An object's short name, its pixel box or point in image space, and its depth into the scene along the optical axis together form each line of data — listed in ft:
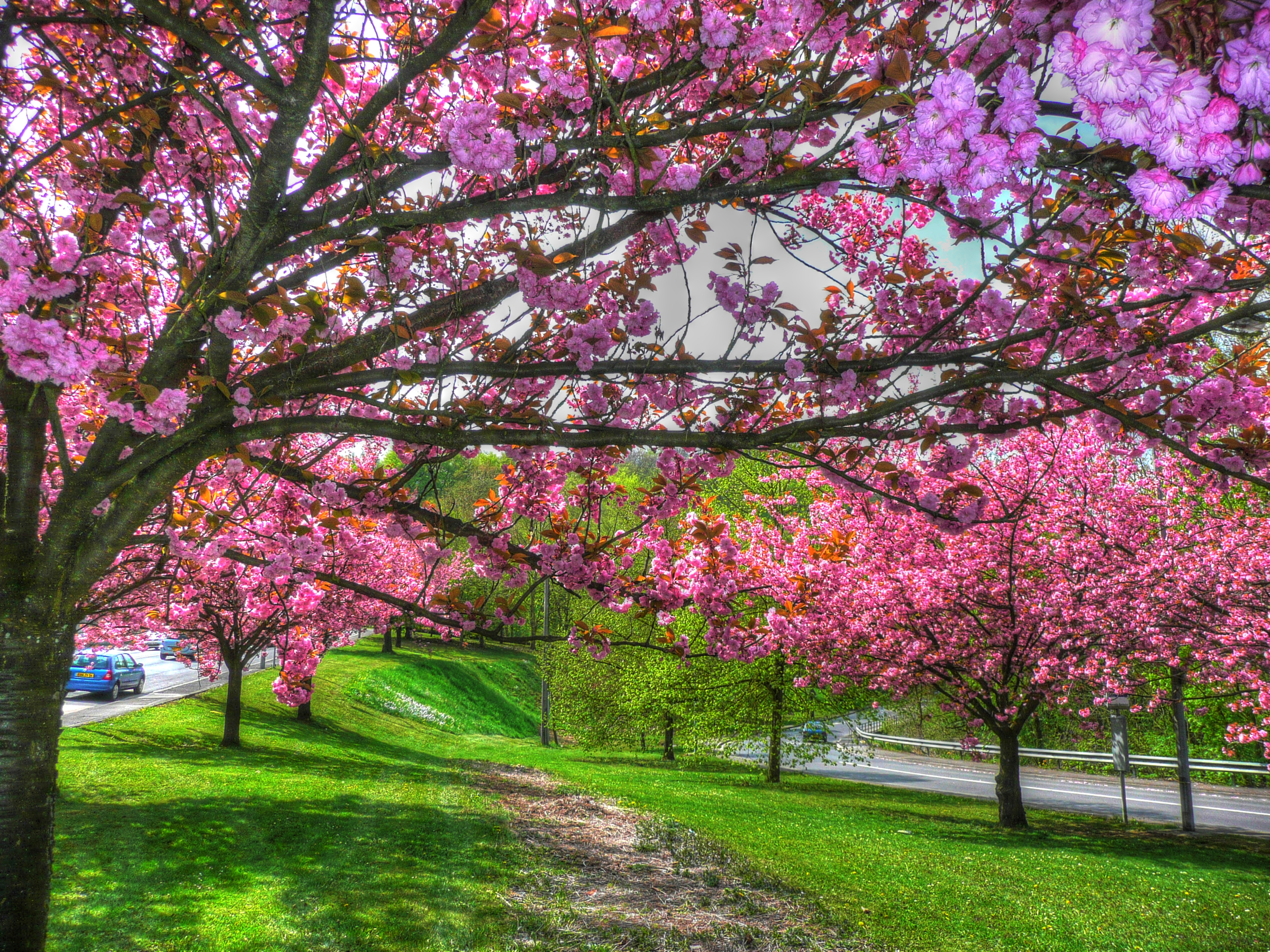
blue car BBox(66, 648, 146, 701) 68.39
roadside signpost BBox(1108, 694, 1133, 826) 41.11
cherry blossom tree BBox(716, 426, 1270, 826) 32.65
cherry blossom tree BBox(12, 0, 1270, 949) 8.20
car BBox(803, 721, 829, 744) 59.67
